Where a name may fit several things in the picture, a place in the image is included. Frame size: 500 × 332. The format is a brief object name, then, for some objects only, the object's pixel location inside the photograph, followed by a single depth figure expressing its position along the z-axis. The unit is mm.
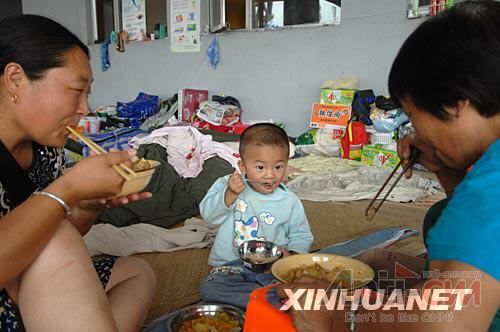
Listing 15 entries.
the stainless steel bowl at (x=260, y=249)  1497
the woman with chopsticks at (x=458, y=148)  609
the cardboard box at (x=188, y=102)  4834
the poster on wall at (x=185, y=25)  4852
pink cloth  3172
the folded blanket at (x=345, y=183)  2977
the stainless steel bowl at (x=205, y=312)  1300
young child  1641
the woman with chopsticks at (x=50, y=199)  892
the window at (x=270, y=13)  4132
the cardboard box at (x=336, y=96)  3885
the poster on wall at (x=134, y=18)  5363
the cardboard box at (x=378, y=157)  3532
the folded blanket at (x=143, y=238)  2084
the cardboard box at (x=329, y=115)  3896
